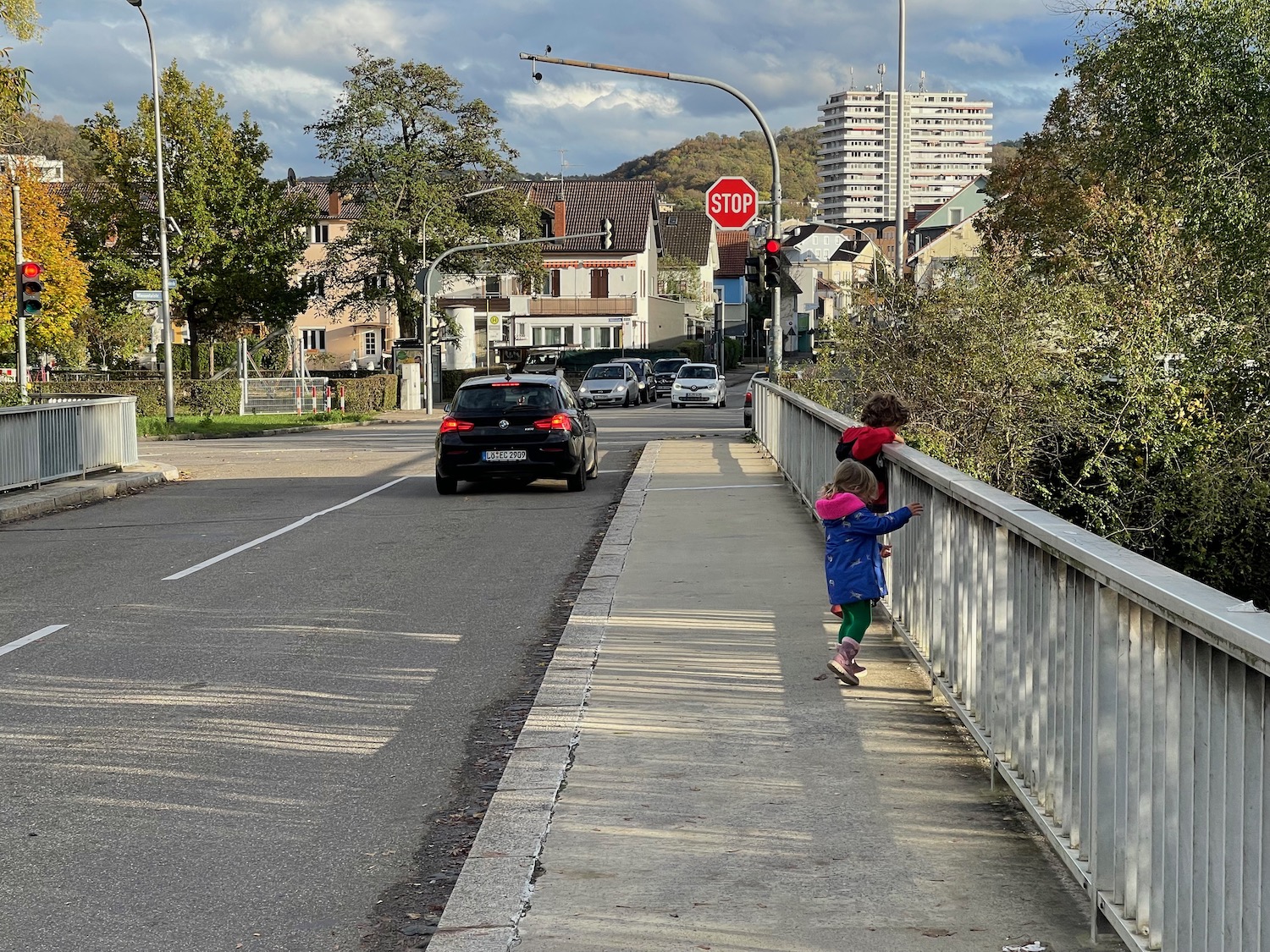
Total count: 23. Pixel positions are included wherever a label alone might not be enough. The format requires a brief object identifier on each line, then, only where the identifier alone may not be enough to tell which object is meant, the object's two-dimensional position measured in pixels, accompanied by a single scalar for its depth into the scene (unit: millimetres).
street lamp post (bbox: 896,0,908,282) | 35450
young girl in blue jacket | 7113
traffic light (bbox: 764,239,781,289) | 25781
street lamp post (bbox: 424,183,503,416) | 50406
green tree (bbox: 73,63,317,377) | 52094
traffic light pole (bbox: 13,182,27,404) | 26359
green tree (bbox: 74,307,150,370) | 74625
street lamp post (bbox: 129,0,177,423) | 35853
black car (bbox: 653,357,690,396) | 67750
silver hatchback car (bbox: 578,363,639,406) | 57000
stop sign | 46547
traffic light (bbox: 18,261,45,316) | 26359
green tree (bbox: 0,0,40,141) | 19047
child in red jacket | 8305
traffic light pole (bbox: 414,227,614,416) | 50322
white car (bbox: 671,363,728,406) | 54375
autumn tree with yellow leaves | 41781
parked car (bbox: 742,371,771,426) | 31909
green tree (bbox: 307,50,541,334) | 61031
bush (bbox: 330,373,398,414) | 49438
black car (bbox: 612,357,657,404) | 61319
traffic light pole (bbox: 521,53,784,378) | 25219
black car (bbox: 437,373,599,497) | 18703
